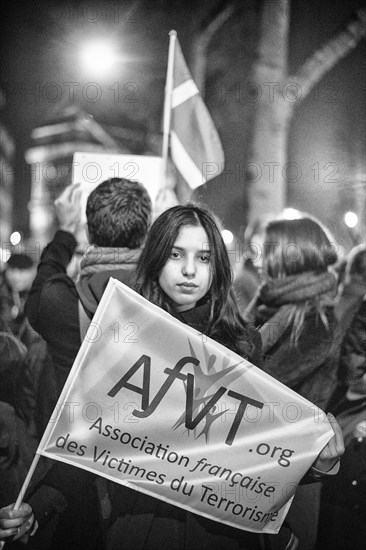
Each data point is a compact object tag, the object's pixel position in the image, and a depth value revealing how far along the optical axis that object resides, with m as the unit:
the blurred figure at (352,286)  2.76
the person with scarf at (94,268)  2.21
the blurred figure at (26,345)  2.59
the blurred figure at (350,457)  2.55
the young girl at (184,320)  1.90
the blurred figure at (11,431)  2.64
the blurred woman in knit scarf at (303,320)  2.36
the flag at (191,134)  2.78
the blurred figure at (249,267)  2.90
